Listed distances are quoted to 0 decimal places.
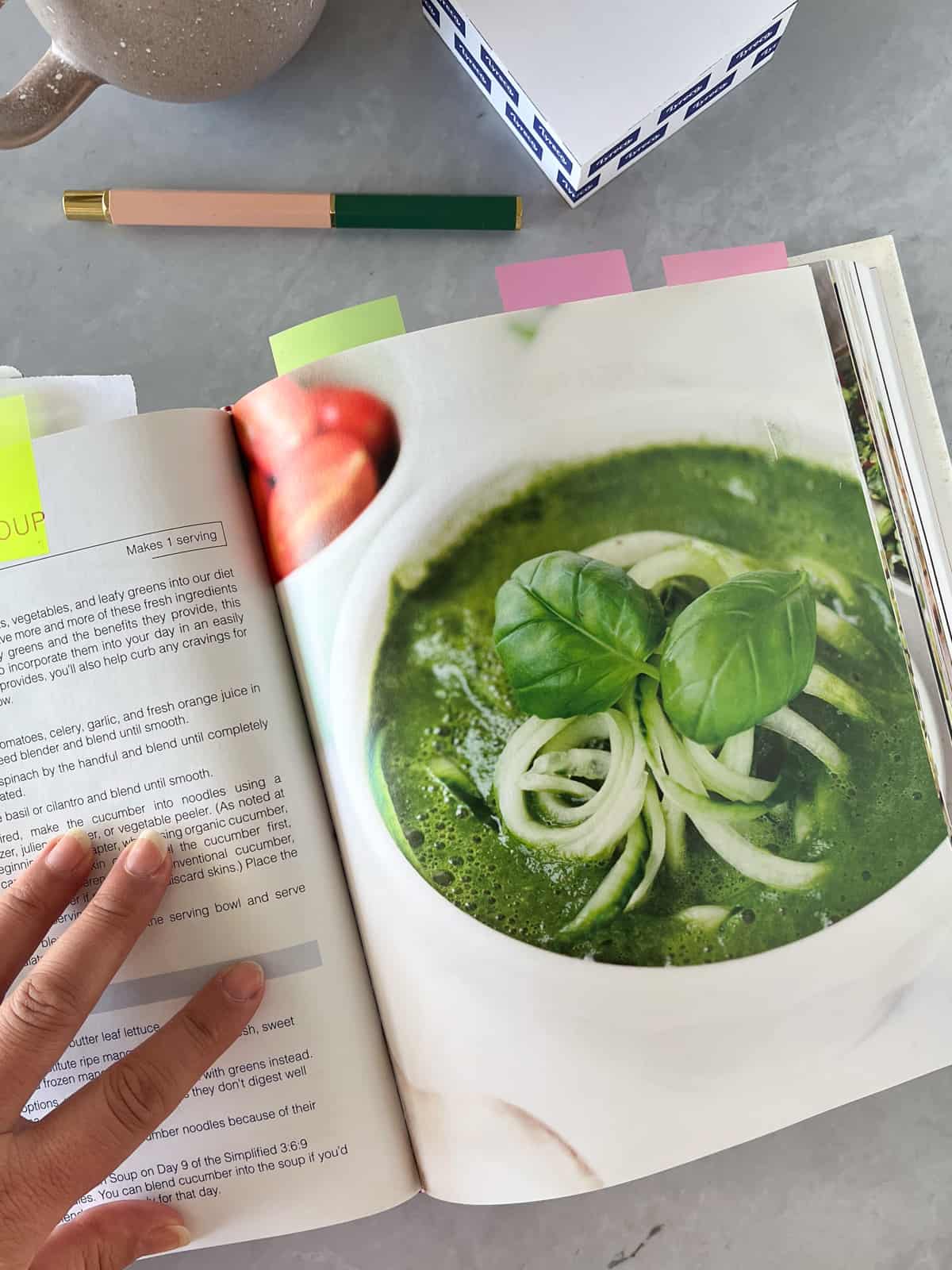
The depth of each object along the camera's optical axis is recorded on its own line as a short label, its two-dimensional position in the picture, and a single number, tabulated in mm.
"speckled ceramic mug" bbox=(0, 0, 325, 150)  360
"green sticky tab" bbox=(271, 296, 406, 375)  387
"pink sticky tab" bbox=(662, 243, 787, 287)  397
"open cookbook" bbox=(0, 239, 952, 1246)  371
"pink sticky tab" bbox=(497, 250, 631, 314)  393
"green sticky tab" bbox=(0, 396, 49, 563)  377
